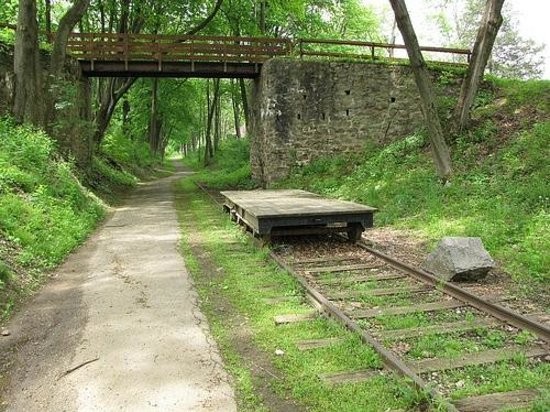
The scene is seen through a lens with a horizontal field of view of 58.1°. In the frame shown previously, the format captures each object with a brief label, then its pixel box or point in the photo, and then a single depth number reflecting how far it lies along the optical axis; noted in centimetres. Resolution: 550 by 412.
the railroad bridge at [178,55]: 1880
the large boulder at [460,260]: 679
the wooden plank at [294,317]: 554
